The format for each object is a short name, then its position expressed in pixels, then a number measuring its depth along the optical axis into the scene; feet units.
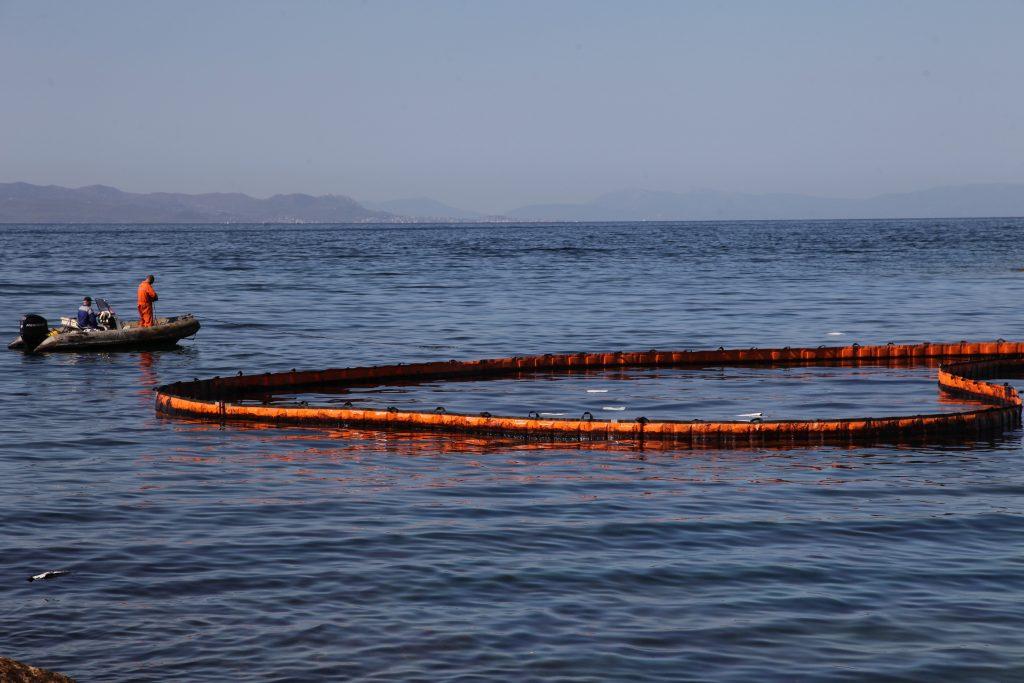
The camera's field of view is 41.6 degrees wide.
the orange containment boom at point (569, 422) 78.69
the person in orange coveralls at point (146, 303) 147.54
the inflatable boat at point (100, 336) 143.23
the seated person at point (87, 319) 144.77
